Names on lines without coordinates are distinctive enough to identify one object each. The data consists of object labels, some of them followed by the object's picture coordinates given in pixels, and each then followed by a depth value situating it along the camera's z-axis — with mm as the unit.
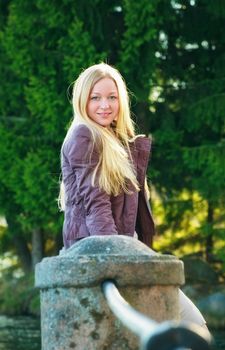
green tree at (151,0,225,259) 18609
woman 4508
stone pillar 3031
